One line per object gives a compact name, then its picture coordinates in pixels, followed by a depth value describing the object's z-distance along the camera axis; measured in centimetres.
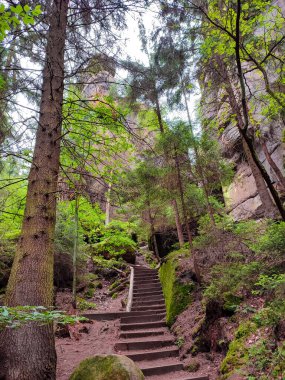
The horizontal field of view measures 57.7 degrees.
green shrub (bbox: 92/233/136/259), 1535
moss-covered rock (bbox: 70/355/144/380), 395
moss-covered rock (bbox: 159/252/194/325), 811
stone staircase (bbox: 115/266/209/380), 611
